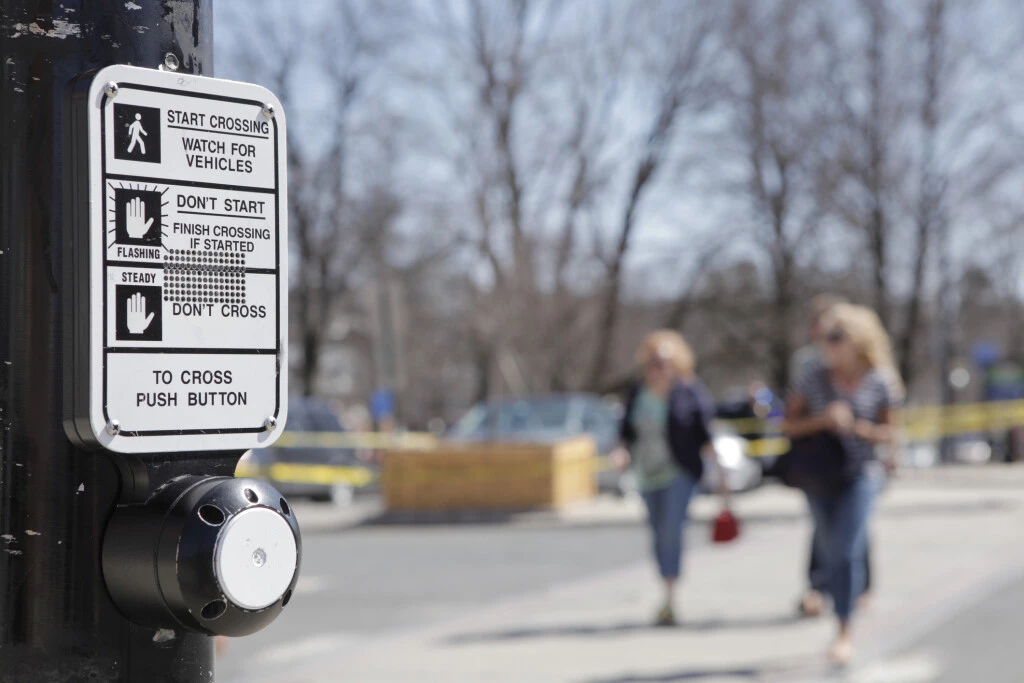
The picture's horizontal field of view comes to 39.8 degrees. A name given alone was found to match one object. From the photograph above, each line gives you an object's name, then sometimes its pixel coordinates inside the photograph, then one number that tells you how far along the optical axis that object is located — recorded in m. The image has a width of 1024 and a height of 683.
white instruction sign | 1.37
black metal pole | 1.37
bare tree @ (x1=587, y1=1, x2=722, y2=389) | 28.22
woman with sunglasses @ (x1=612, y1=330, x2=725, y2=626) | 8.29
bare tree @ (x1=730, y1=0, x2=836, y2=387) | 28.86
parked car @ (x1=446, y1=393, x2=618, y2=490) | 20.25
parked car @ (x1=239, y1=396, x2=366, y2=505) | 20.05
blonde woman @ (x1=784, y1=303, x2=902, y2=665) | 6.81
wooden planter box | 17.09
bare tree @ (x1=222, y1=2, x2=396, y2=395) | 30.67
